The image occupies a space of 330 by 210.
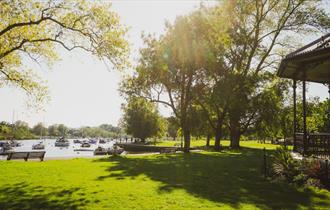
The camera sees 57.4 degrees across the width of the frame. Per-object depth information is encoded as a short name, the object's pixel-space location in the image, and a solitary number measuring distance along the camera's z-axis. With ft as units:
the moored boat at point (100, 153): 174.50
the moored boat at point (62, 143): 493.36
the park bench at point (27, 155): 86.17
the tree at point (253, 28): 111.24
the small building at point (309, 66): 47.29
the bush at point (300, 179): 41.96
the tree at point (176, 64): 113.80
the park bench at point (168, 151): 141.86
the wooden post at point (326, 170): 40.01
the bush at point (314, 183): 40.36
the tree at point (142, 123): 305.94
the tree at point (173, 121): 143.64
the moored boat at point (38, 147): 383.82
